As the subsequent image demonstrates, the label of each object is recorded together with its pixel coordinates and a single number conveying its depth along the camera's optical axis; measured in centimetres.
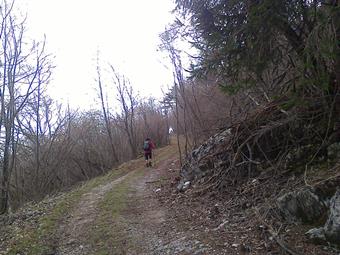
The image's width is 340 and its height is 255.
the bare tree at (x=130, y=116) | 3022
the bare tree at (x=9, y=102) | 1858
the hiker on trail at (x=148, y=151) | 2059
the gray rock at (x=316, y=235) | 542
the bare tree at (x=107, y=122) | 2903
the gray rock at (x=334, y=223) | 522
